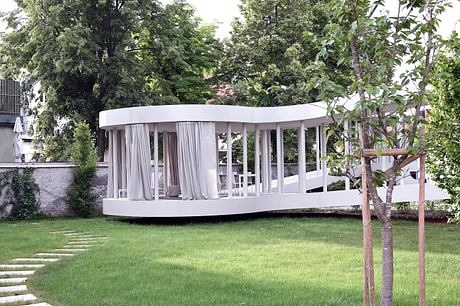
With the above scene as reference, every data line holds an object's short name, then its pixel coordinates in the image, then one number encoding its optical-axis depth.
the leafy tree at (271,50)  21.34
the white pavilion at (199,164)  12.70
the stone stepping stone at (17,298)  5.43
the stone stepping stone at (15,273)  6.83
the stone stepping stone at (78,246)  9.20
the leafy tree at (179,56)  21.38
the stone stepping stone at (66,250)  8.80
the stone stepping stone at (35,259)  7.82
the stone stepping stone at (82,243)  9.69
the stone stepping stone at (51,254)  8.37
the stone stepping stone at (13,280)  6.37
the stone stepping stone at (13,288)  5.95
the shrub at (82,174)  15.90
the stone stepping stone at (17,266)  7.29
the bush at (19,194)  15.14
